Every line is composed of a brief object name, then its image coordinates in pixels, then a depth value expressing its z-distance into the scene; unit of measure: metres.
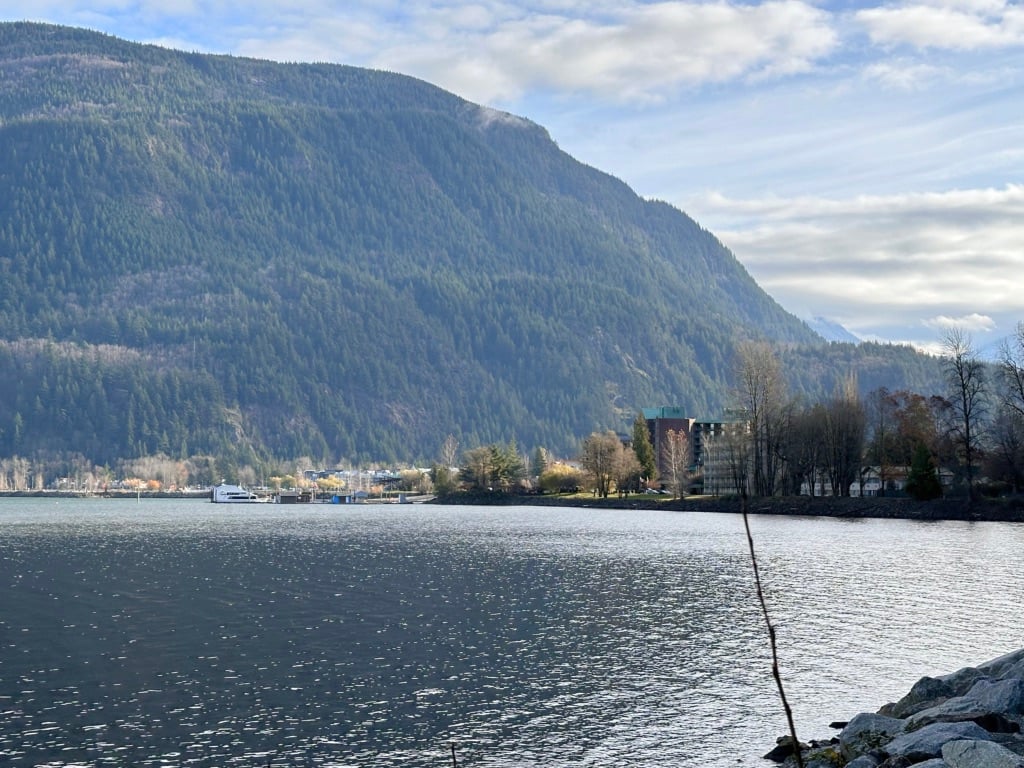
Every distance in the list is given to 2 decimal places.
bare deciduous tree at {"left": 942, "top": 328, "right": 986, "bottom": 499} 145.62
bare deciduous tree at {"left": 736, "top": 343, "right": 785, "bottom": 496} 177.88
